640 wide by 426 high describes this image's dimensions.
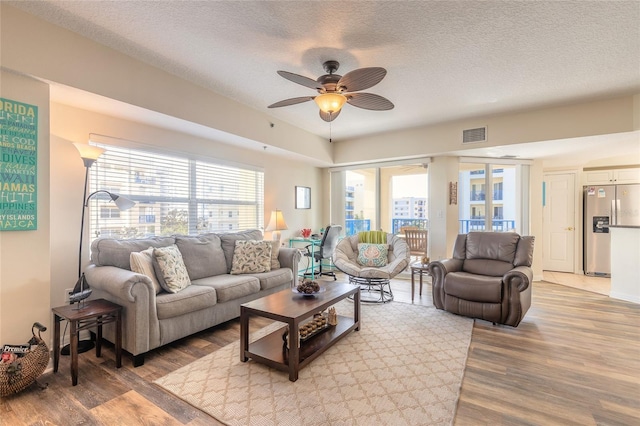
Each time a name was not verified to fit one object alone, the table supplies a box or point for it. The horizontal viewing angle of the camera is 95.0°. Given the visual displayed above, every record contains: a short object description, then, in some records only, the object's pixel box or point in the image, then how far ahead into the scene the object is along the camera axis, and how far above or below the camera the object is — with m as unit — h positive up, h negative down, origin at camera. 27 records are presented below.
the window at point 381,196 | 5.62 +0.32
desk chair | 4.94 -0.57
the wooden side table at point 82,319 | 2.08 -0.83
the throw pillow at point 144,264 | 2.65 -0.48
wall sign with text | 2.10 +0.34
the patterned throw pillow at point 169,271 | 2.75 -0.57
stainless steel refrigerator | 5.24 -0.08
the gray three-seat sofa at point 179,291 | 2.34 -0.76
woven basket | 1.87 -1.04
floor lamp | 2.37 +0.04
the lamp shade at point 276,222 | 4.75 -0.17
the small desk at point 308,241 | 5.02 -0.54
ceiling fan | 2.24 +1.03
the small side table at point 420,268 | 3.95 -0.76
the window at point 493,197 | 5.32 +0.27
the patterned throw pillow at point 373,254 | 4.38 -0.65
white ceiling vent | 4.40 +1.17
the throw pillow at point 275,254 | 3.90 -0.58
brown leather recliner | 3.06 -0.75
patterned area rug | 1.78 -1.23
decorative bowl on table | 2.64 -0.71
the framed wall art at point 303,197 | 5.74 +0.29
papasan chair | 3.94 -0.71
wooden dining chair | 5.52 -0.56
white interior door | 5.82 -0.23
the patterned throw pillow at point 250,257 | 3.61 -0.58
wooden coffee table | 2.13 -1.02
